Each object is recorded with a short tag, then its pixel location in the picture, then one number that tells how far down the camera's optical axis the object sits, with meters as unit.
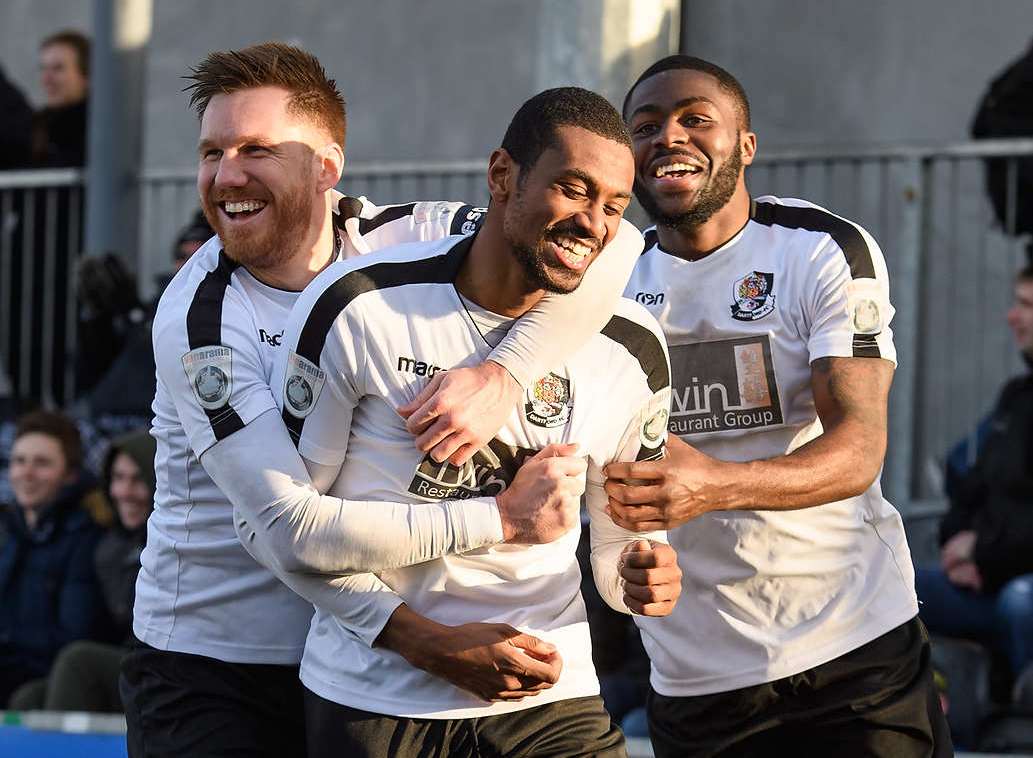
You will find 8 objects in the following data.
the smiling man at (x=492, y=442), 6.95
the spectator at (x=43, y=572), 15.46
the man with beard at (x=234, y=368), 7.36
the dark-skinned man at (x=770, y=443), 8.78
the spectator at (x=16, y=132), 19.39
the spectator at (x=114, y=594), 14.52
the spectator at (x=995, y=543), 13.66
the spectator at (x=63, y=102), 19.30
